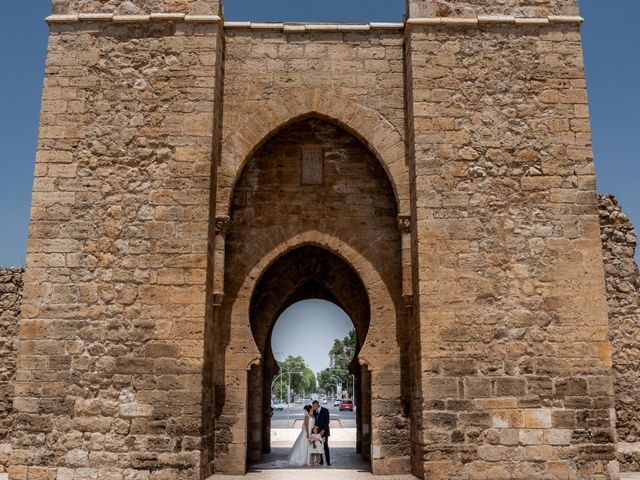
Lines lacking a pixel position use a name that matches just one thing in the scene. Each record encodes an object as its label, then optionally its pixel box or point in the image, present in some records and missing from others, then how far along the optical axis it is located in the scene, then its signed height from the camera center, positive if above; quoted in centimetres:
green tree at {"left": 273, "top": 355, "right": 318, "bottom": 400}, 7776 +8
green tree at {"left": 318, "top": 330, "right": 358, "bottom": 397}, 5974 +130
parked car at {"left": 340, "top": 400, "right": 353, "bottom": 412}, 3956 -159
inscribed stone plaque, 899 +296
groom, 980 -68
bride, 982 -103
